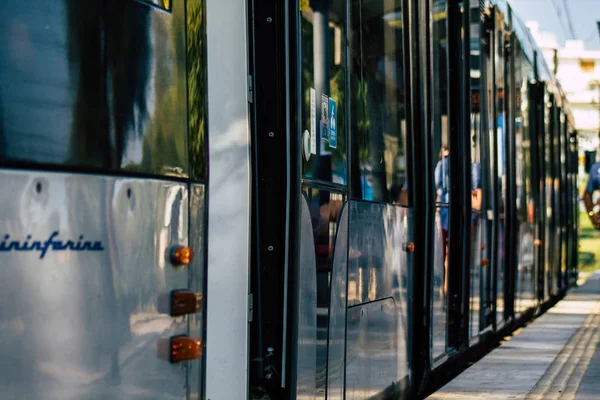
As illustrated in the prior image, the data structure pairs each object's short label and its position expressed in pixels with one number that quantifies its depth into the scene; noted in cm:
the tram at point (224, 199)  404
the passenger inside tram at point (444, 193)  1061
